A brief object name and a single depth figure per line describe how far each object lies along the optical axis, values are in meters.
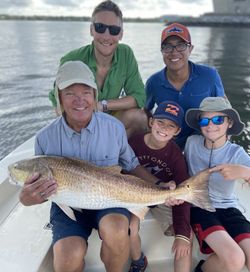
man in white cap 1.62
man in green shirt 2.49
